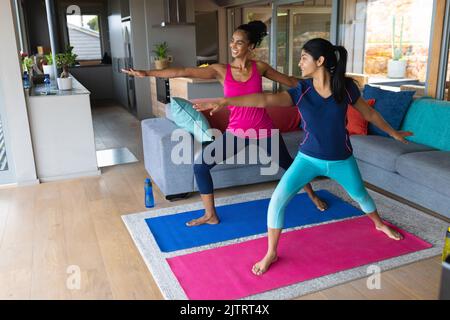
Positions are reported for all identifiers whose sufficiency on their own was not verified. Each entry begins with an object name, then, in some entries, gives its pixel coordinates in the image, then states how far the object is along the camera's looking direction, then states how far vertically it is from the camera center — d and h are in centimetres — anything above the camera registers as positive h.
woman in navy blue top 221 -36
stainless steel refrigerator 732 -16
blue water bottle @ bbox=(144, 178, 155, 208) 330 -110
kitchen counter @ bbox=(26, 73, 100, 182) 398 -74
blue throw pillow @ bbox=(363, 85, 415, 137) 384 -54
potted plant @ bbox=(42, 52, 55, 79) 514 -14
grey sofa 299 -94
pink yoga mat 224 -122
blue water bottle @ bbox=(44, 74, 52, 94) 470 -28
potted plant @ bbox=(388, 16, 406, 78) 451 -17
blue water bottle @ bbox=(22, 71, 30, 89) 412 -24
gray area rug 221 -122
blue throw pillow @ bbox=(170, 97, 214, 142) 332 -53
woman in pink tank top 267 -19
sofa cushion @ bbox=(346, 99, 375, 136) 396 -70
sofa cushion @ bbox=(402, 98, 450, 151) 346 -65
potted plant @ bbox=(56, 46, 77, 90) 428 -13
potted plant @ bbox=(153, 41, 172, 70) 679 -4
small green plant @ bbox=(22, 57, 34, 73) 473 -8
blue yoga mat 277 -121
